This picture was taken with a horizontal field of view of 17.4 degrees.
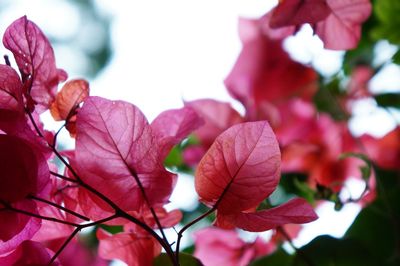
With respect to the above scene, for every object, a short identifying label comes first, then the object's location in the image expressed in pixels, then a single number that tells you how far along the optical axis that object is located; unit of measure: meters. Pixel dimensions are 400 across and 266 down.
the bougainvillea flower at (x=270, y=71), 0.80
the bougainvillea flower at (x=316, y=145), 0.78
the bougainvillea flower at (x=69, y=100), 0.48
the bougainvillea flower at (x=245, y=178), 0.46
